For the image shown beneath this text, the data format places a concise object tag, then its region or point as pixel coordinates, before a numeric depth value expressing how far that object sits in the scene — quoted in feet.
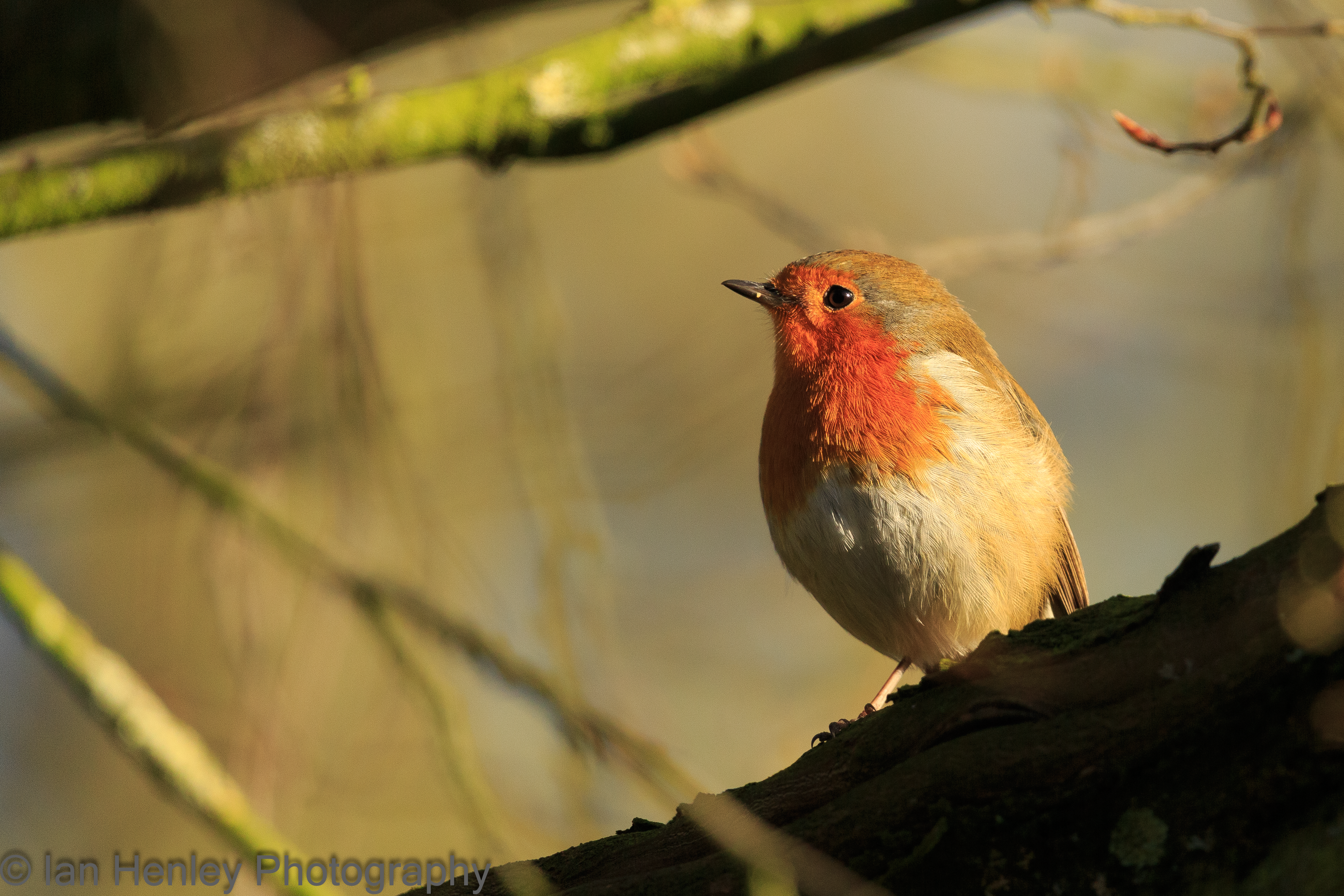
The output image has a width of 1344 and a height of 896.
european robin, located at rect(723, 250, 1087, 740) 21.65
